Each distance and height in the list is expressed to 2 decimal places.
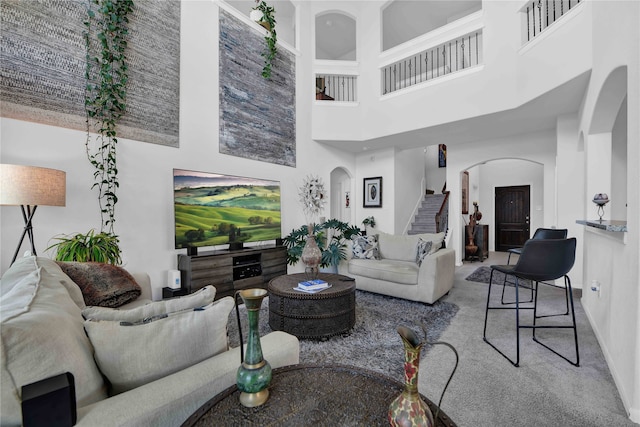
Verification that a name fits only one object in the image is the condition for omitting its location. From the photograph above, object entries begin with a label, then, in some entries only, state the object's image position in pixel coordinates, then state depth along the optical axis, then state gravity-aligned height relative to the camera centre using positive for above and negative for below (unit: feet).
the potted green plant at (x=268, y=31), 14.87 +10.02
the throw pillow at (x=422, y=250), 11.86 -1.77
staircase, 22.69 -0.52
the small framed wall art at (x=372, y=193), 21.36 +1.30
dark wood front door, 26.23 -0.77
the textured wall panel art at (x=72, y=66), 8.05 +4.88
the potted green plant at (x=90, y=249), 7.66 -1.07
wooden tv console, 11.00 -2.54
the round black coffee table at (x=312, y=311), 8.03 -2.99
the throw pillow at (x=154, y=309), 3.24 -1.22
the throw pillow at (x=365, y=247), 13.52 -1.87
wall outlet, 8.19 -2.41
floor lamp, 6.25 +0.61
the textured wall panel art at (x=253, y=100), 13.60 +5.98
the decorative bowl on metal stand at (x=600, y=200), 7.91 +0.22
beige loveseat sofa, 10.85 -2.46
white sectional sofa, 2.11 -1.35
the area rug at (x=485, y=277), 14.51 -3.94
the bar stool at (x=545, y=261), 6.83 -1.33
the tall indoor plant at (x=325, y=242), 13.79 -1.85
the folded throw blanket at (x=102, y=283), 5.59 -1.57
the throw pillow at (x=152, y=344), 2.72 -1.39
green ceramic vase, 2.74 -1.58
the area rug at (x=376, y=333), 6.98 -3.80
